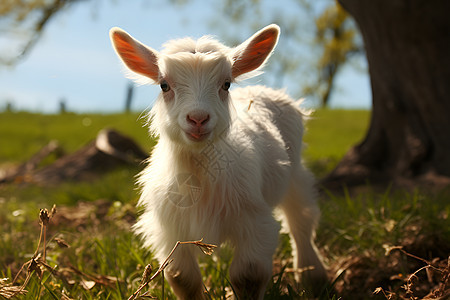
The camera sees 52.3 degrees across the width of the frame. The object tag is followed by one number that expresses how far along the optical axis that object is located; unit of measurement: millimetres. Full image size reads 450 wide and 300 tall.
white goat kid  2715
